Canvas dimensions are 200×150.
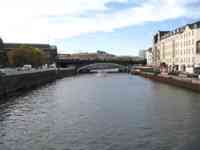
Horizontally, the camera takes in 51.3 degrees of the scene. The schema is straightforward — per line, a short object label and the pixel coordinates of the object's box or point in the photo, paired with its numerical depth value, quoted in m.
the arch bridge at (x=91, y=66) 78.79
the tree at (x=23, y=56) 58.59
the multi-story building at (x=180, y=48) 48.18
